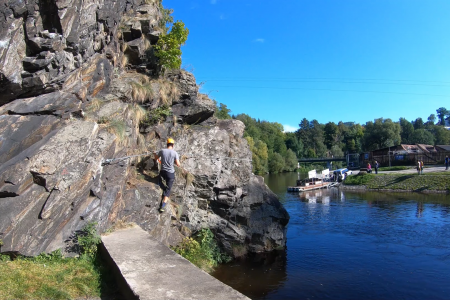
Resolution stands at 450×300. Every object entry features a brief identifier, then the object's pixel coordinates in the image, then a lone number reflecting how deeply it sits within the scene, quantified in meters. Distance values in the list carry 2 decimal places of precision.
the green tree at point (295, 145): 117.56
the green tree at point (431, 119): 127.01
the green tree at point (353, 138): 123.41
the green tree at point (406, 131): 100.54
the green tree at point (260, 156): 67.56
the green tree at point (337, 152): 118.06
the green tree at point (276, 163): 82.88
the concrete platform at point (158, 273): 4.52
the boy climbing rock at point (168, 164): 9.74
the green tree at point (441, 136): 97.21
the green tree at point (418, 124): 121.44
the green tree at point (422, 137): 96.09
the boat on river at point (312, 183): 42.74
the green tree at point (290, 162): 88.83
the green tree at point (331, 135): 133.77
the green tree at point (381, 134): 87.31
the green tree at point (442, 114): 161.69
